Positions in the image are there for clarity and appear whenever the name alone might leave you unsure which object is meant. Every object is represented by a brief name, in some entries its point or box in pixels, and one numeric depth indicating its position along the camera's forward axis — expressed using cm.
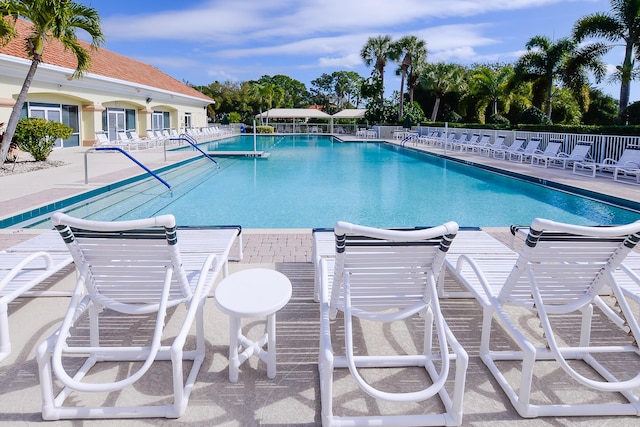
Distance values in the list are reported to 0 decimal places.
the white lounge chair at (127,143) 1933
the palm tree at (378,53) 3992
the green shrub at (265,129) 3780
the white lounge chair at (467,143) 1922
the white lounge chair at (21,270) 290
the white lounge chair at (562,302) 239
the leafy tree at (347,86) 6944
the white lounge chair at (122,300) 231
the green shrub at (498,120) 2764
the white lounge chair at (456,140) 2071
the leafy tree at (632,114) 1852
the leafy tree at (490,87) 3316
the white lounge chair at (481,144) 1817
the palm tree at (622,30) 1802
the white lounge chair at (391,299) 226
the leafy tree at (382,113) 3781
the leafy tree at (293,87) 6987
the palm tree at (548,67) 2128
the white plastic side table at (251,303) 254
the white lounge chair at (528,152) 1472
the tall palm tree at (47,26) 1045
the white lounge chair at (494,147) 1701
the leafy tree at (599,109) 3500
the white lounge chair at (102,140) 1795
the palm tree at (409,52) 3794
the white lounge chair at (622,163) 1082
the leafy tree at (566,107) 3247
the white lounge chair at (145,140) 2030
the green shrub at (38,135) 1243
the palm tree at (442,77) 3791
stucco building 1501
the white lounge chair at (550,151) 1384
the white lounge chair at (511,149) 1586
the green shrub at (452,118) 3344
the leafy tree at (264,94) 4559
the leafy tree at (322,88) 7250
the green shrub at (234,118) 4454
